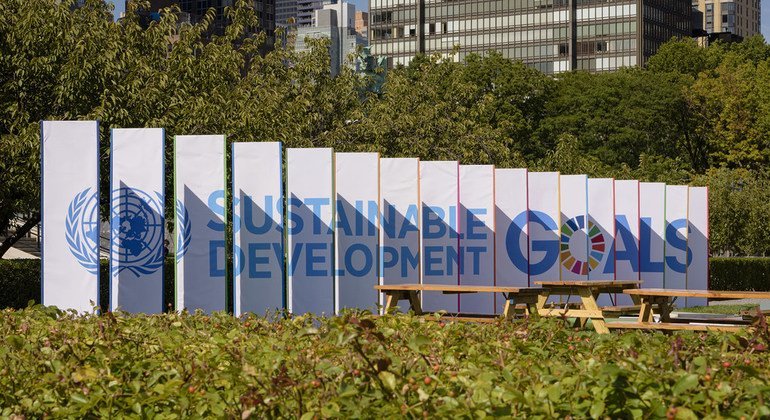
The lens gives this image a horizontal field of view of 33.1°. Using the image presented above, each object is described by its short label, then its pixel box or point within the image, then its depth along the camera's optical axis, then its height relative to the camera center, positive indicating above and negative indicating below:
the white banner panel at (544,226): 21.78 -0.47
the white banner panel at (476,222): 20.03 -0.37
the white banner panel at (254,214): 16.62 -0.19
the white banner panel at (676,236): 26.66 -0.80
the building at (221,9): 170.88 +26.00
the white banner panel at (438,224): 19.47 -0.39
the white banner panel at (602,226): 24.12 -0.52
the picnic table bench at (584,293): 16.37 -1.29
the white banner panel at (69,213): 15.36 -0.16
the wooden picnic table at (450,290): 16.23 -1.23
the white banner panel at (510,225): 21.06 -0.44
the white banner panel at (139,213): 15.62 -0.17
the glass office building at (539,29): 133.62 +18.35
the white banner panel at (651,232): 25.95 -0.70
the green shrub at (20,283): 21.06 -1.37
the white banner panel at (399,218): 18.75 -0.29
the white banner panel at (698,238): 27.45 -0.86
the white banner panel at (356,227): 18.11 -0.40
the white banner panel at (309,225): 17.09 -0.35
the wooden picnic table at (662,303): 15.06 -1.35
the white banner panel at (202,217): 16.17 -0.22
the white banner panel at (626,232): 25.14 -0.67
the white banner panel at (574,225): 23.03 -0.48
